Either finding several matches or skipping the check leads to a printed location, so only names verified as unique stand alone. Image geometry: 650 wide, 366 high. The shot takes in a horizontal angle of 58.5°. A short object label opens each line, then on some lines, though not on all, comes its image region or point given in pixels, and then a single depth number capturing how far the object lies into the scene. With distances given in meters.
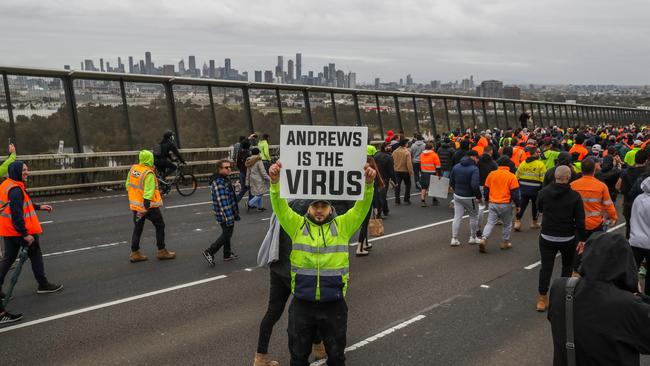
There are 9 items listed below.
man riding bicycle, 16.92
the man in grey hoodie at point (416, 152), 17.75
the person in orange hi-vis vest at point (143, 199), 9.52
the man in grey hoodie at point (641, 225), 6.94
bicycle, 16.86
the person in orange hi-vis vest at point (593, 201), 7.69
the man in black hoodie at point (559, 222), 6.95
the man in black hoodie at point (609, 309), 3.21
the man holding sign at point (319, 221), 4.45
